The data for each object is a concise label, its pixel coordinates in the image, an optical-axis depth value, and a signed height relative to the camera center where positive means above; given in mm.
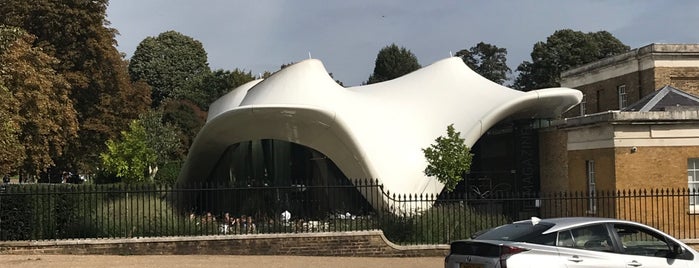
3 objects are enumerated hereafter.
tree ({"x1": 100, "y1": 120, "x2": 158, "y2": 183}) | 36312 +352
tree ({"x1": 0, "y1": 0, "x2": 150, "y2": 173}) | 35938 +5355
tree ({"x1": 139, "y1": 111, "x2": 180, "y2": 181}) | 44625 +1643
